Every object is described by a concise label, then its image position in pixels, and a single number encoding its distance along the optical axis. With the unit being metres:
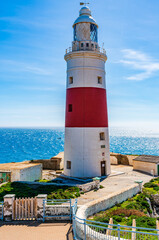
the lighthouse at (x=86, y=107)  23.22
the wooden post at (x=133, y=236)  9.08
